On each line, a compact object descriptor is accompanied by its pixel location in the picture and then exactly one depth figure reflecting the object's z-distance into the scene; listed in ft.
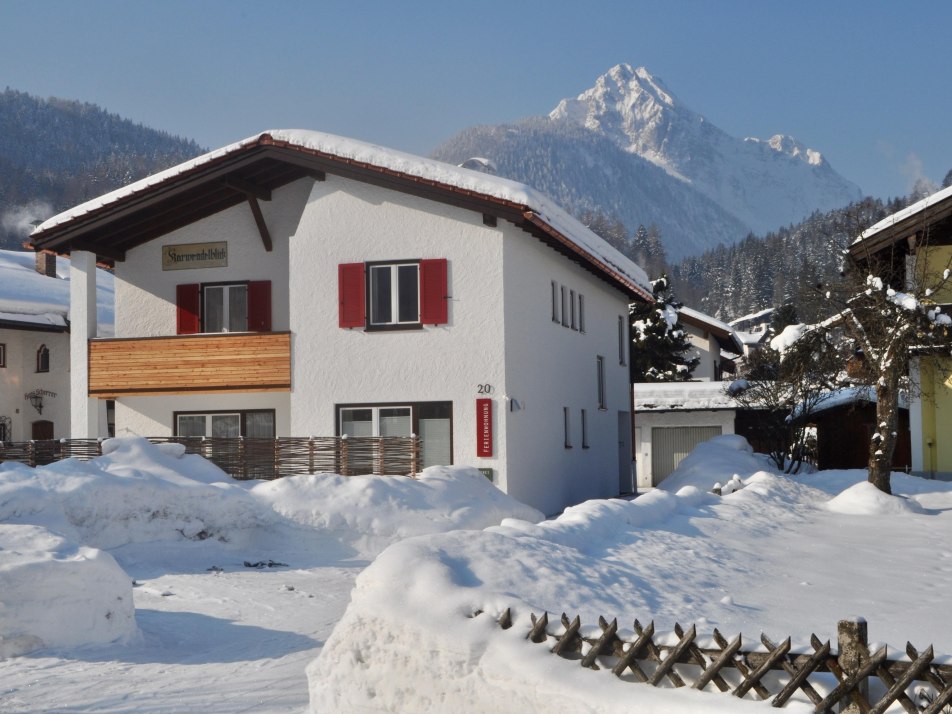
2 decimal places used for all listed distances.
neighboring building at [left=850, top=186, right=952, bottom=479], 84.99
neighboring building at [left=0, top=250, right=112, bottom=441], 125.39
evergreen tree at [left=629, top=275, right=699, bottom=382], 163.73
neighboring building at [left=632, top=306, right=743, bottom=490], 123.95
